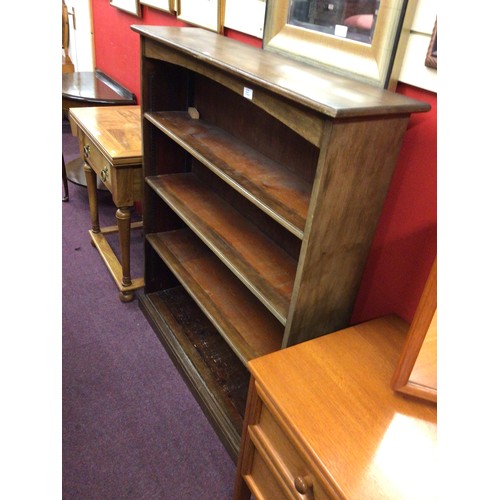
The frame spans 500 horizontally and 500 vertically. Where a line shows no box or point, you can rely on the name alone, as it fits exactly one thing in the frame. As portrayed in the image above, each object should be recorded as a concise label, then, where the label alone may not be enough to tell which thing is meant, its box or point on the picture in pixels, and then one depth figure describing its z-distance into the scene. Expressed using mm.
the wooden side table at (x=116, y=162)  1952
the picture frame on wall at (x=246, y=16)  1479
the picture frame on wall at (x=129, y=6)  2445
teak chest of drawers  814
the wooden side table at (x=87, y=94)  2600
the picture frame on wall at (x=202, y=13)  1719
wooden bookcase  965
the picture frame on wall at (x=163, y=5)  2066
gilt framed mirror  1038
